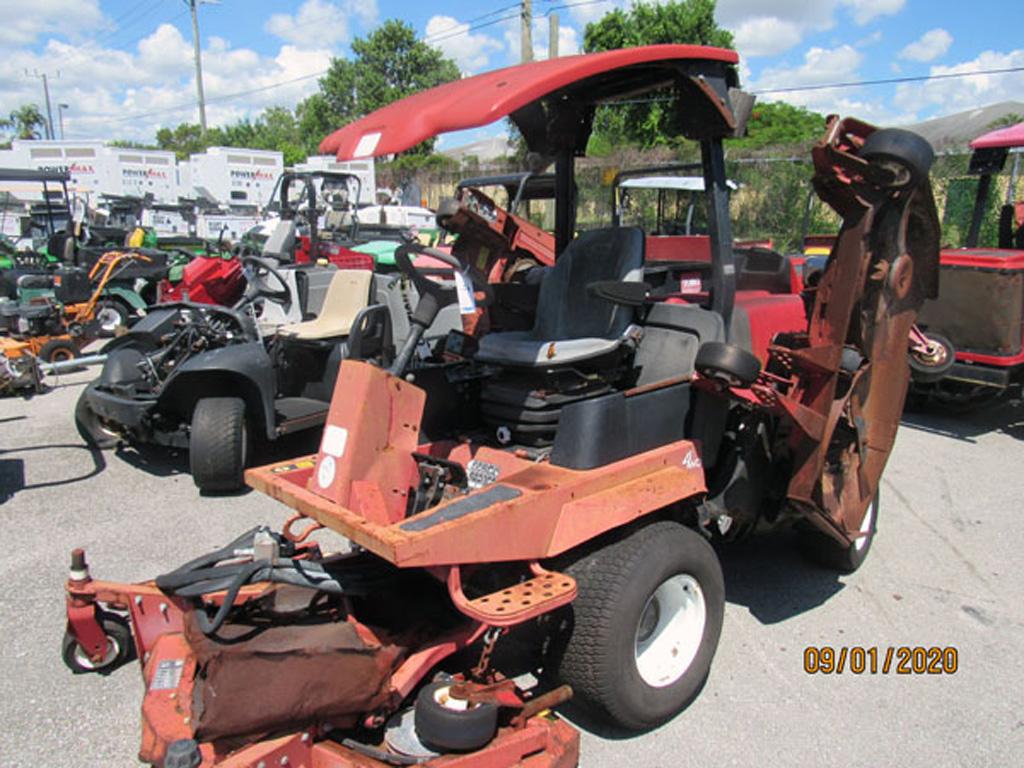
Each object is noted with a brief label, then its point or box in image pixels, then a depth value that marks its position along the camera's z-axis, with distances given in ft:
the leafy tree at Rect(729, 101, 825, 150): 101.19
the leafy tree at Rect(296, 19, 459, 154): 168.66
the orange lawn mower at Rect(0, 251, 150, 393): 18.31
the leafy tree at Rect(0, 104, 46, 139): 201.16
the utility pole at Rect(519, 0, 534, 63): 51.16
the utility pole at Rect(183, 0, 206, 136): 125.39
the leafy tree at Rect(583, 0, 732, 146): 88.28
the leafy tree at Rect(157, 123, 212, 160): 180.23
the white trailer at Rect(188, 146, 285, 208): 78.95
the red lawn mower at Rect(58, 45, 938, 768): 7.23
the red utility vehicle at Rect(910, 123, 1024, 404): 20.53
